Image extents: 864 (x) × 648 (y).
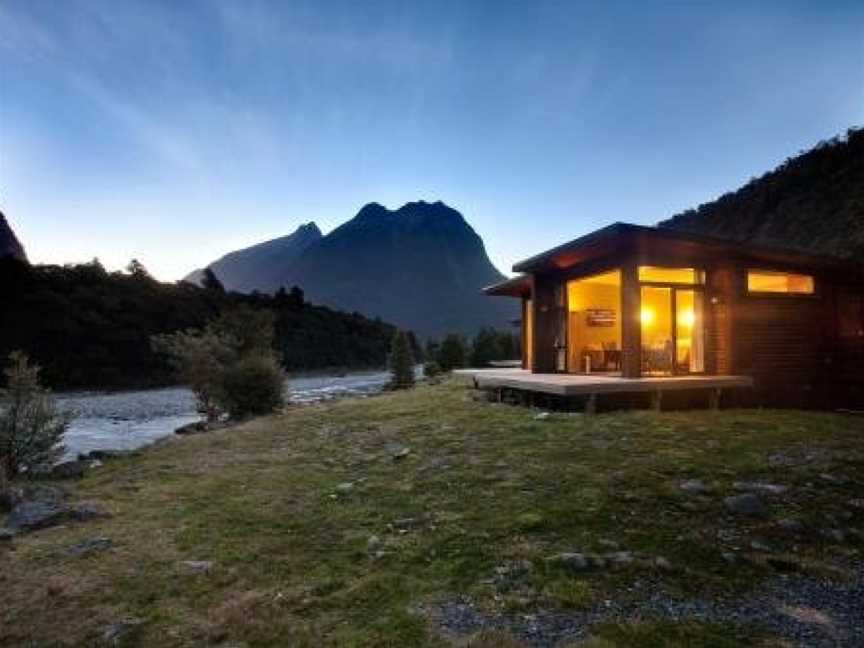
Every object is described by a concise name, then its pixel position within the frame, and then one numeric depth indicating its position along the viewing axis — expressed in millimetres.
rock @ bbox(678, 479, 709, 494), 6891
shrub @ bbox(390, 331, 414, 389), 33250
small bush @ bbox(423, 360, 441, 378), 40666
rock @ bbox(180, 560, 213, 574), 5637
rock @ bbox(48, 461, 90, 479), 11234
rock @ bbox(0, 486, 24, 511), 8531
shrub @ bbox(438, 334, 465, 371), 42031
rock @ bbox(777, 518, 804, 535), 5955
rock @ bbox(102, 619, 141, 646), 4469
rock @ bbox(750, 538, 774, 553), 5551
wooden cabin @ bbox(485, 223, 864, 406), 13492
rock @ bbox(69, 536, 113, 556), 6396
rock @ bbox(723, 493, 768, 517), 6320
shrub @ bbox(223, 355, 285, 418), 20344
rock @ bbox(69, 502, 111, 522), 7758
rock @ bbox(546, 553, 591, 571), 5199
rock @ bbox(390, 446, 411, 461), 9766
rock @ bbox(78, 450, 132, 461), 13559
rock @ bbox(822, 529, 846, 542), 5875
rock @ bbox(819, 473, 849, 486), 7266
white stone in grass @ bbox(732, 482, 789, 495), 6871
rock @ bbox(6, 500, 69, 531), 7512
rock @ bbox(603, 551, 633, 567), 5228
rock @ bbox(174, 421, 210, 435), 19853
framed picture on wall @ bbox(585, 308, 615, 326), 17953
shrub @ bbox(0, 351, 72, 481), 11656
